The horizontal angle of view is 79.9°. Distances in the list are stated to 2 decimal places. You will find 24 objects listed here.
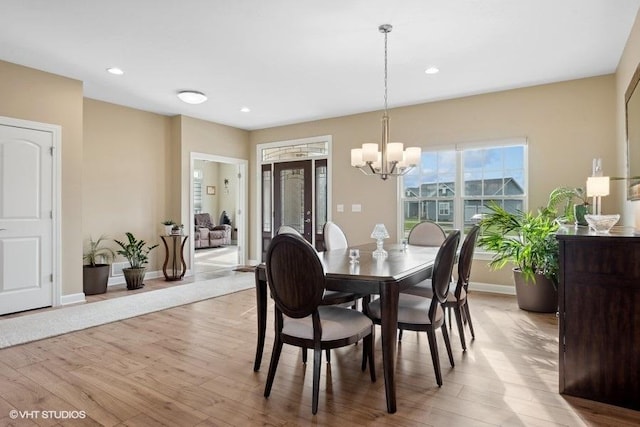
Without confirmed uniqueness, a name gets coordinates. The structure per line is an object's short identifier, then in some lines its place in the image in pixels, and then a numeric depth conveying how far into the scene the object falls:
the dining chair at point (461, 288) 2.83
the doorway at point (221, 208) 7.31
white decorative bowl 2.25
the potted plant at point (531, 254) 3.96
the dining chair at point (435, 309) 2.34
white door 3.96
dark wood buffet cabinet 2.05
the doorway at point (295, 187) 6.57
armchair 10.03
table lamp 2.77
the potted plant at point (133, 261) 5.23
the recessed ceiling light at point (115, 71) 4.12
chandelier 3.30
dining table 2.07
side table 5.84
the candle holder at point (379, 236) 3.12
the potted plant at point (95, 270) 4.90
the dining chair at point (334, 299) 2.59
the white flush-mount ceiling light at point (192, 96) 4.89
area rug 3.39
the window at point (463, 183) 4.89
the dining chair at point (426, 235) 3.96
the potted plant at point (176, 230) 5.85
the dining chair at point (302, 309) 2.02
